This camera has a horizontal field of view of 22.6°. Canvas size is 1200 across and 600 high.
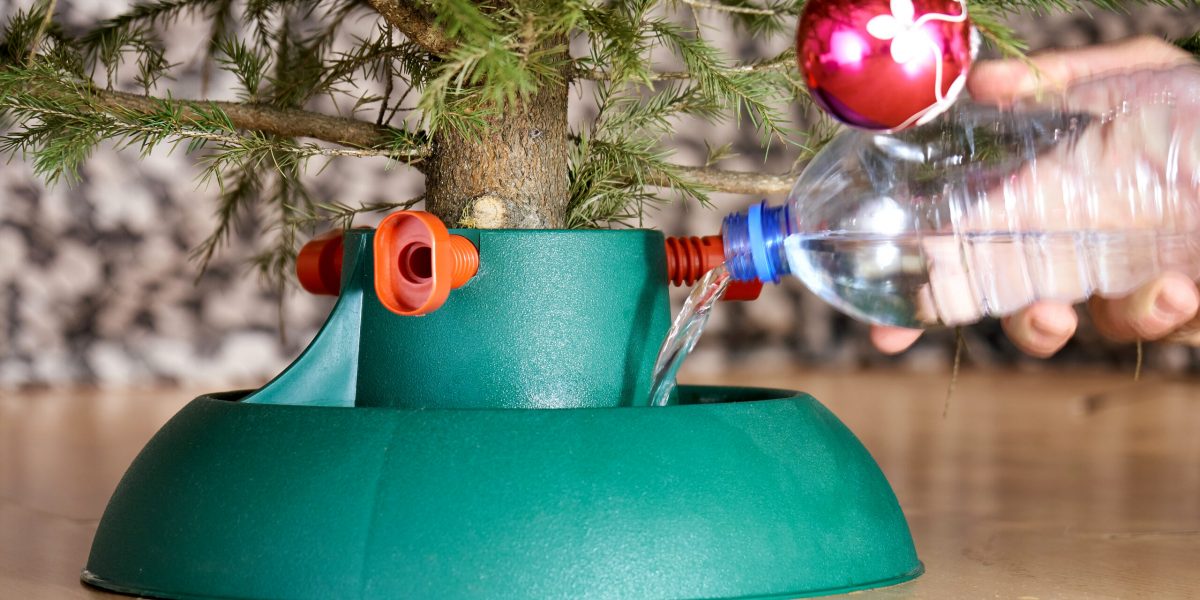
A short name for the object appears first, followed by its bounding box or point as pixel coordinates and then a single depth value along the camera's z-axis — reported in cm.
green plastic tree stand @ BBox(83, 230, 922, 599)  98
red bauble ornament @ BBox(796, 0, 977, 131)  96
